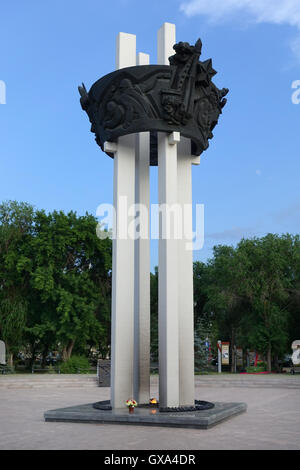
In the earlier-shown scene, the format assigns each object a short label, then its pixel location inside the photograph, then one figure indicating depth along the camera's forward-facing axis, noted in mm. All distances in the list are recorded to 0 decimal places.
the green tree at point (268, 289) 36562
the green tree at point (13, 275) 33750
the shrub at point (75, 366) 31519
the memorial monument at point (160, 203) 11852
